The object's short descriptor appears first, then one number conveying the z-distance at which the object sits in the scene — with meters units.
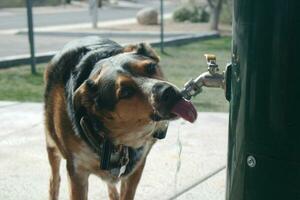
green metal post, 1.85
